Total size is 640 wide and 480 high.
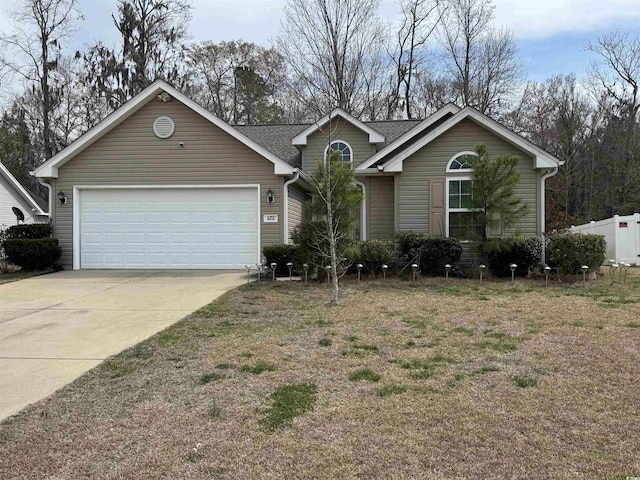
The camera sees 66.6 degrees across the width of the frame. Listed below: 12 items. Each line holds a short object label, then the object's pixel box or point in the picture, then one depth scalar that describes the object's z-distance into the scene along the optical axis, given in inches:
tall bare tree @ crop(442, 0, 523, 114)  1057.5
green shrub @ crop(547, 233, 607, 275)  427.5
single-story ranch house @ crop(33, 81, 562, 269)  509.7
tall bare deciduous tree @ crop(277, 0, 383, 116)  765.8
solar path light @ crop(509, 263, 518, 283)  441.2
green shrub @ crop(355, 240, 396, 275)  448.8
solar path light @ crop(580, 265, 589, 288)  422.0
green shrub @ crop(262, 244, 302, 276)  458.0
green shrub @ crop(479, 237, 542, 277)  446.9
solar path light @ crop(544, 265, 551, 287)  423.9
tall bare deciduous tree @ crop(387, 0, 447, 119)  1053.2
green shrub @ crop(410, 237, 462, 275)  466.6
